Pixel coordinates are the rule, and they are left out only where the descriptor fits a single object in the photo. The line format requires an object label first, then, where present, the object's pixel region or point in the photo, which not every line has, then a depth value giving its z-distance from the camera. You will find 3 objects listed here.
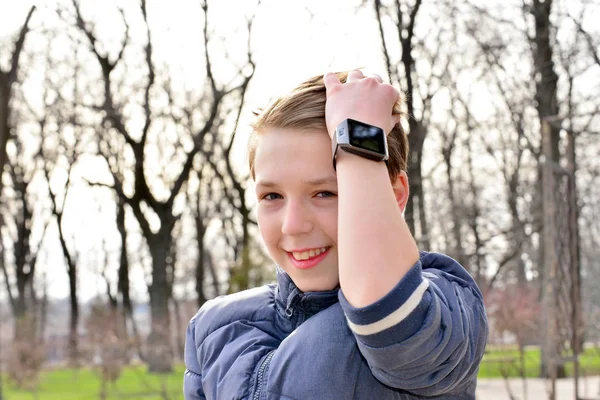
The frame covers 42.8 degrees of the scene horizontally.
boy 1.05
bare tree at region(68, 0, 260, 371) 16.20
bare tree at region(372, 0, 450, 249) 11.89
